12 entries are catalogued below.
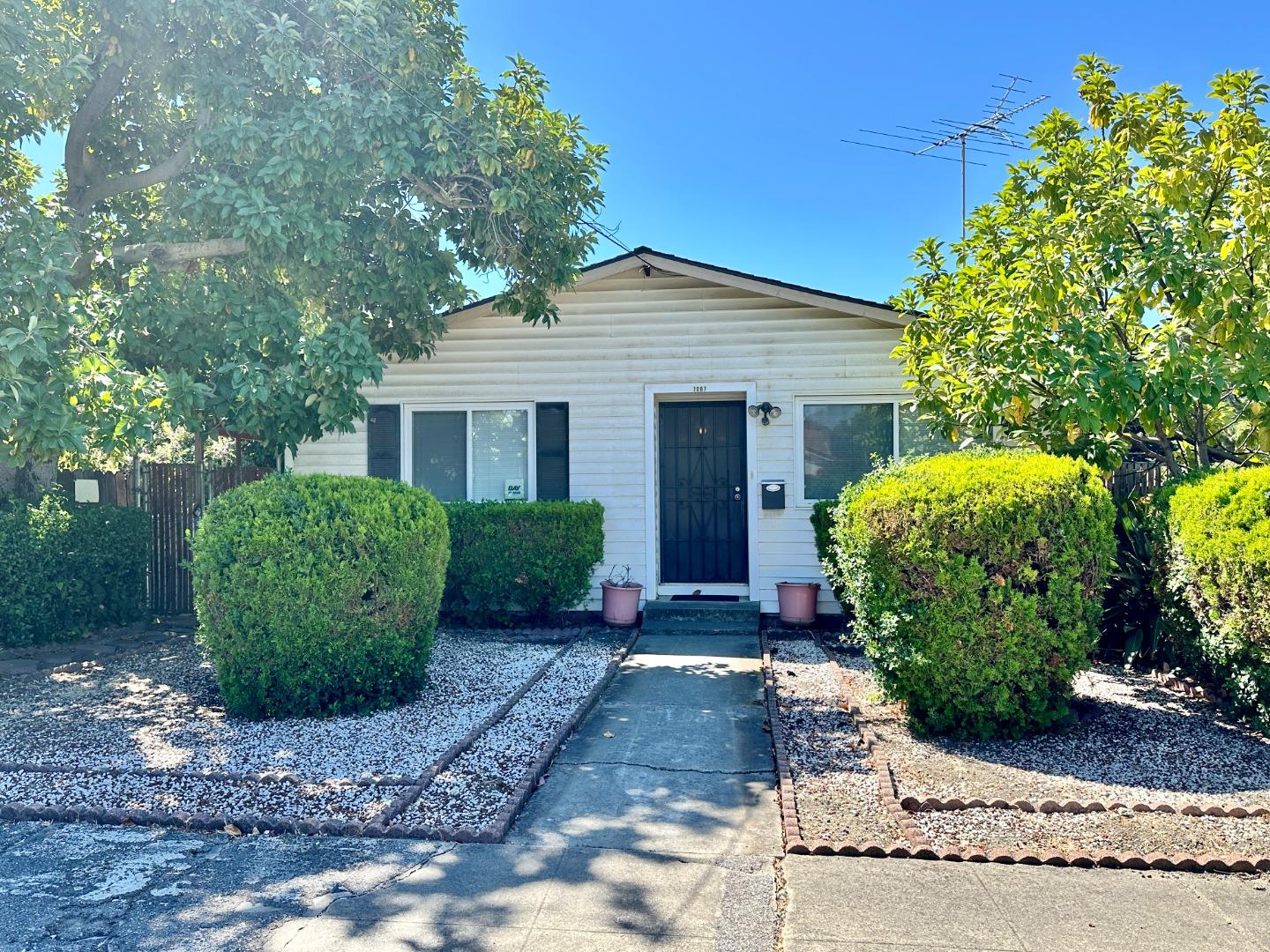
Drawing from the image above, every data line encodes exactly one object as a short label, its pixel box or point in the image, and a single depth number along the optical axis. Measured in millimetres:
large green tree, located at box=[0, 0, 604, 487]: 6203
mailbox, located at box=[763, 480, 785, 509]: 8633
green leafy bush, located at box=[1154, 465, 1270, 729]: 4387
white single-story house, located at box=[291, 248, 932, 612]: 8664
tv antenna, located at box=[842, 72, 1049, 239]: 10664
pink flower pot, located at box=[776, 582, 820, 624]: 8414
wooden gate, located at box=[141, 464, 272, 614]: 9570
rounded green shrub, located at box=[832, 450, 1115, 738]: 4477
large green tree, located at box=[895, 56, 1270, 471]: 5688
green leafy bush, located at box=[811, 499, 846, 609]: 7559
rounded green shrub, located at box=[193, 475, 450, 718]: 5074
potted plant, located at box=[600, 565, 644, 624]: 8492
